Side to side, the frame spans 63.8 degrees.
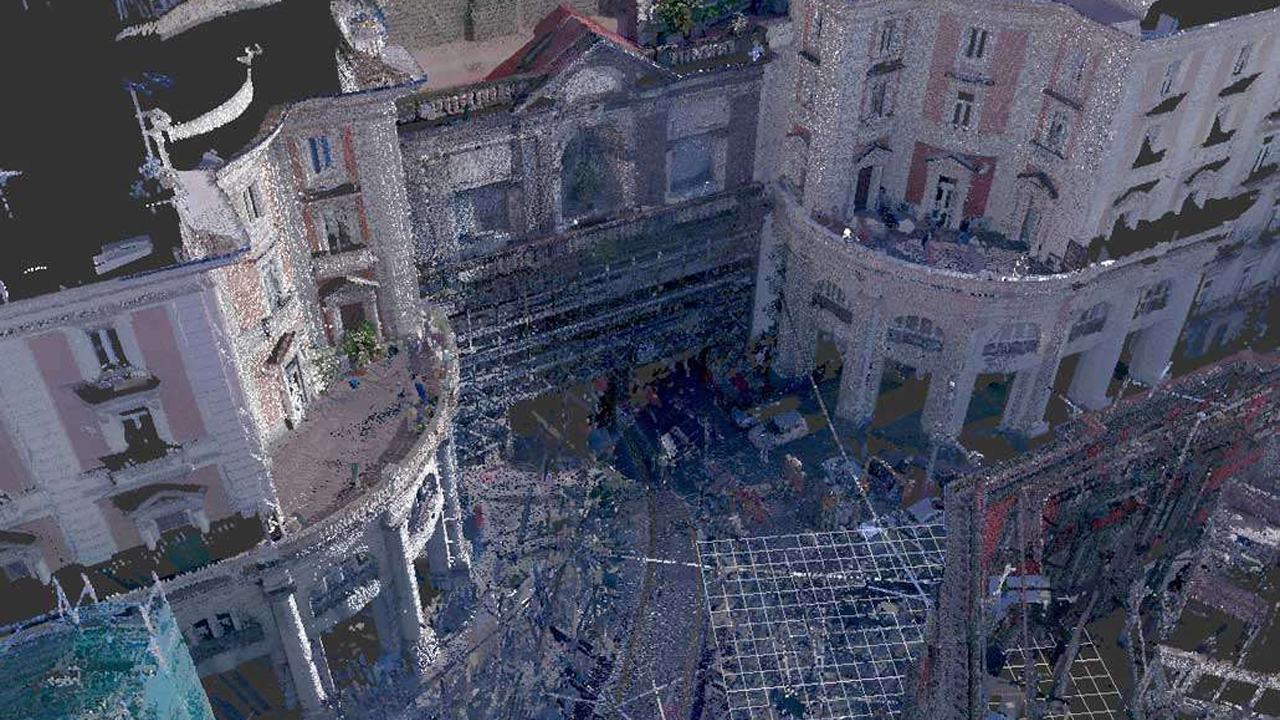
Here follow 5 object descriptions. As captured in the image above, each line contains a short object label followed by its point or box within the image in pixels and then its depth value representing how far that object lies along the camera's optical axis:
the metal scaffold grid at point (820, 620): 42.60
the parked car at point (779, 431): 58.12
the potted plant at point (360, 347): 46.91
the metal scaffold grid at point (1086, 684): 40.50
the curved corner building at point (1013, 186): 49.19
